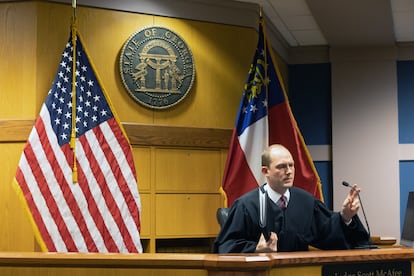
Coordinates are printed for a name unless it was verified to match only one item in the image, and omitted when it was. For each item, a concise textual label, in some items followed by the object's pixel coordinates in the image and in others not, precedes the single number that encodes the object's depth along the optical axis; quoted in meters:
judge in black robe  3.63
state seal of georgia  5.78
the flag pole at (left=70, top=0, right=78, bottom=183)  5.09
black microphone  3.66
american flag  4.94
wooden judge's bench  2.61
